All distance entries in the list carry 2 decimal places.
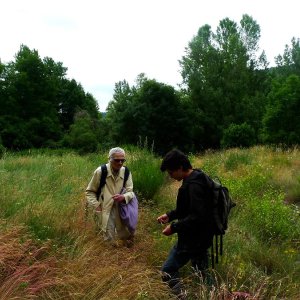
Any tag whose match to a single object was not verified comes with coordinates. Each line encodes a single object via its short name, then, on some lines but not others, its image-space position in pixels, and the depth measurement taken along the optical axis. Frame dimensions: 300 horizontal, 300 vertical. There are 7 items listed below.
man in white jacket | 4.88
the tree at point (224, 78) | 37.81
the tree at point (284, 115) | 25.48
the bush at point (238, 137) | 26.08
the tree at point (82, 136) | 35.91
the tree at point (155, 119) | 35.41
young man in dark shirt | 3.55
